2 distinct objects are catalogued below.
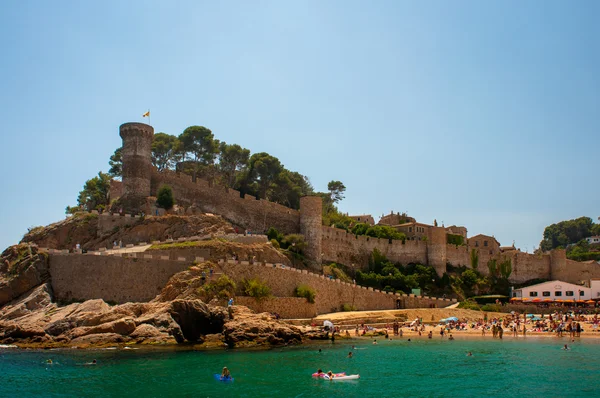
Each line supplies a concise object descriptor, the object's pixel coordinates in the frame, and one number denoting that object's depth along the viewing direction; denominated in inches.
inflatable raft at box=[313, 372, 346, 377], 879.1
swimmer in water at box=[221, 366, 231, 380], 833.5
